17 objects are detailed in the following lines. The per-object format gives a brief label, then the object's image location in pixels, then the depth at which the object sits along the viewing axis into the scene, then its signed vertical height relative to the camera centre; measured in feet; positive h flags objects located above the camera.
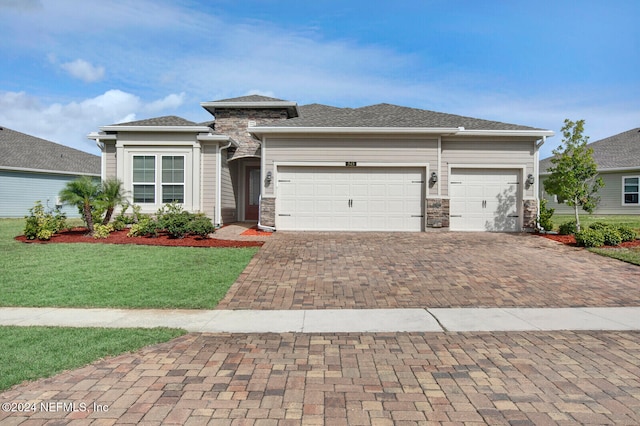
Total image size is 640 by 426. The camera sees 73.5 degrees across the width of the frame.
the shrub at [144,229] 43.97 -2.22
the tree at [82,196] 43.91 +1.18
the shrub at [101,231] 43.75 -2.42
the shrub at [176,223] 43.09 -1.58
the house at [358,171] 50.49 +4.44
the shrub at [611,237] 40.70 -2.86
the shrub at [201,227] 42.63 -1.96
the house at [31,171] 79.61 +7.32
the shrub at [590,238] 39.99 -2.89
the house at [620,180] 76.74 +4.96
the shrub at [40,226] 42.63 -1.87
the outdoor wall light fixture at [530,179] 51.49 +3.41
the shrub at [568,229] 47.42 -2.40
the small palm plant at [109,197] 45.55 +1.17
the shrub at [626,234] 41.96 -2.62
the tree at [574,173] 45.32 +3.66
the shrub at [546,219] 50.49 -1.39
